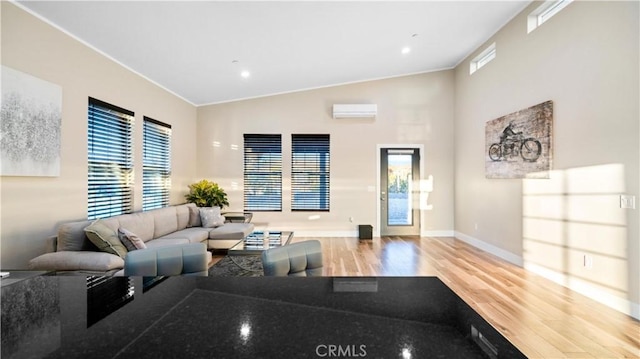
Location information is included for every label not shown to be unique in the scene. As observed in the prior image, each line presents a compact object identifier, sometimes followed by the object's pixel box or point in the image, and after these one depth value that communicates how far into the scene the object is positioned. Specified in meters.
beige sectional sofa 2.64
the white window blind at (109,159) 3.62
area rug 2.78
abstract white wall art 2.60
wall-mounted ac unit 6.20
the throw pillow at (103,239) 2.87
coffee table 3.43
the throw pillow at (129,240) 3.11
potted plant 5.75
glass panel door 6.41
